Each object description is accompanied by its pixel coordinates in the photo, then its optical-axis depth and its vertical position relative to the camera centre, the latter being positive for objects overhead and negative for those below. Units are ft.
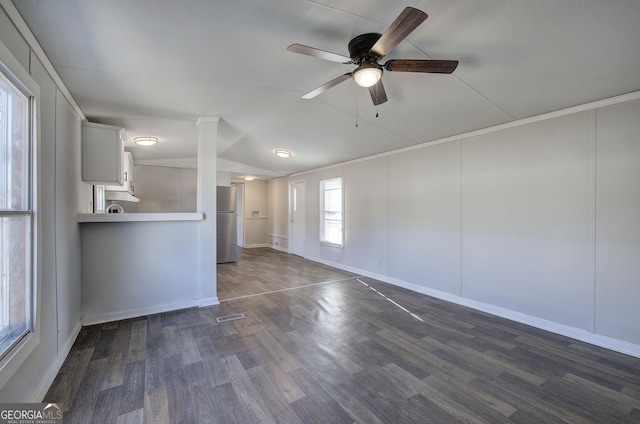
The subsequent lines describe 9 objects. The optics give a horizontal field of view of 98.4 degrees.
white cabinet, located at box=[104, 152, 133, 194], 13.20 +1.73
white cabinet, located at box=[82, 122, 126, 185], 9.81 +2.07
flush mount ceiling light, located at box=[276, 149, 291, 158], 17.15 +3.68
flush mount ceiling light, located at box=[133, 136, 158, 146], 13.78 +3.56
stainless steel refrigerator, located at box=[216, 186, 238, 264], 21.49 -1.11
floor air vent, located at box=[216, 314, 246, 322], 10.34 -4.08
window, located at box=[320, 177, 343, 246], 19.90 +0.01
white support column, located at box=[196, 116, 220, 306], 11.91 +0.48
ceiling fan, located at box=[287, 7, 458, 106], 5.63 +3.35
